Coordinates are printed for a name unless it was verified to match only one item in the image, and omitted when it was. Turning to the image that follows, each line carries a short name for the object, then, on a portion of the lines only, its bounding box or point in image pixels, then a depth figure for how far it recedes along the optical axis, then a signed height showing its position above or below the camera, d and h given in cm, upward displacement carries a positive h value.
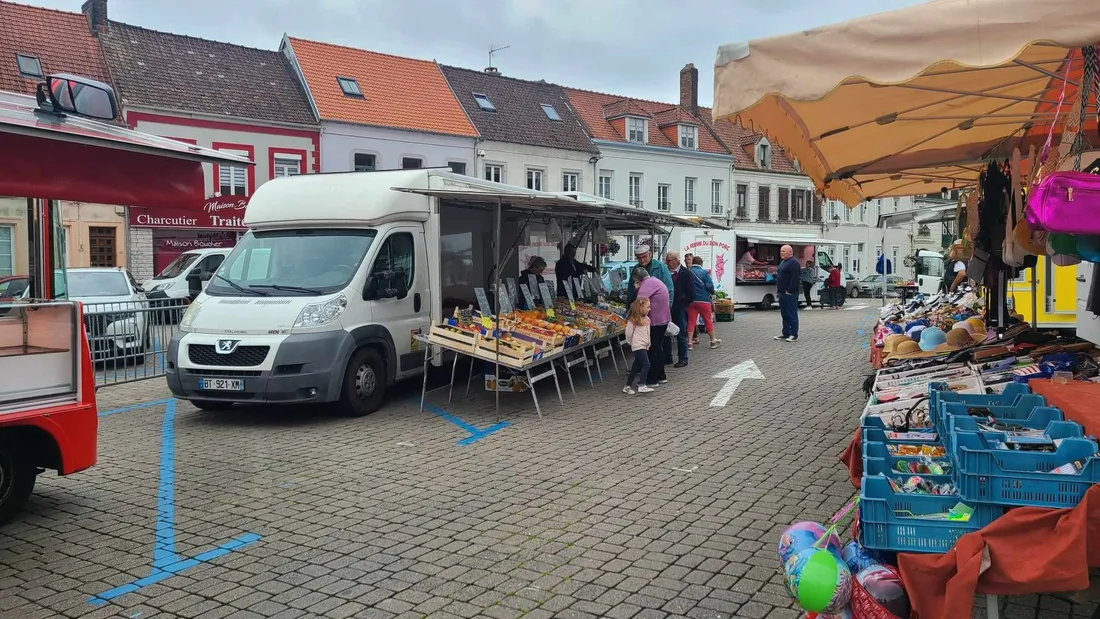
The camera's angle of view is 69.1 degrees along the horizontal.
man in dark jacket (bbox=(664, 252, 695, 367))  1231 -29
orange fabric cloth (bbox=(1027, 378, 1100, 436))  341 -57
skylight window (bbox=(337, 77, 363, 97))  3013 +756
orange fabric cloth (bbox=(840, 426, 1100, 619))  286 -103
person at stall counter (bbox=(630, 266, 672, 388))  991 -33
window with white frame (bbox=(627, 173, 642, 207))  3776 +447
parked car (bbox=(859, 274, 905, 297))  3496 -21
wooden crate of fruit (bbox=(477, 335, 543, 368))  845 -72
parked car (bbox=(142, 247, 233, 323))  2025 +42
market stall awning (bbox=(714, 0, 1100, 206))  313 +105
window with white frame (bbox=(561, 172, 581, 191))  3544 +454
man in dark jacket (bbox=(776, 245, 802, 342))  1504 -17
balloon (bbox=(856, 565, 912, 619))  305 -119
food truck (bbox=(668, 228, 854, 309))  2278 +78
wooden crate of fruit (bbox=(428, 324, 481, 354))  866 -58
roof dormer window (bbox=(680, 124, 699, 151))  3997 +731
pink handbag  338 +33
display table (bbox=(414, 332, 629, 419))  860 -90
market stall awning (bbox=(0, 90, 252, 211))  431 +73
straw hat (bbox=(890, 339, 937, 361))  625 -58
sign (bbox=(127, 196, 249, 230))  2559 +227
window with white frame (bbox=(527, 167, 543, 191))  3412 +452
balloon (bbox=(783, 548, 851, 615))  309 -118
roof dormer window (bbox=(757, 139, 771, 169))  4372 +695
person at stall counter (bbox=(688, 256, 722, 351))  1405 -38
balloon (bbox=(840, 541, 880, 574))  321 -113
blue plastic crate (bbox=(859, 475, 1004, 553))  309 -94
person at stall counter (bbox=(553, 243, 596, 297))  1320 +26
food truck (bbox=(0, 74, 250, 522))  442 +48
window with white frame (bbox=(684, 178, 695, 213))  4016 +438
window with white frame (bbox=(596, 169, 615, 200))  3675 +459
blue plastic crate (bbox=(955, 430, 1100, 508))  299 -74
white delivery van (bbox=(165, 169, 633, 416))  807 -12
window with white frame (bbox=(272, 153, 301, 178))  2788 +426
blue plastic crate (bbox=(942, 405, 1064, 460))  334 -62
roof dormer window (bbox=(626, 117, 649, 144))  3784 +730
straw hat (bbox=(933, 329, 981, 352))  650 -52
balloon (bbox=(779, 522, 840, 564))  337 -110
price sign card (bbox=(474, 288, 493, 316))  931 -22
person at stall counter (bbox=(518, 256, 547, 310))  1221 +22
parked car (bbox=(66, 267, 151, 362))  1051 -54
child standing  949 -64
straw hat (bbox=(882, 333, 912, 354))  730 -58
